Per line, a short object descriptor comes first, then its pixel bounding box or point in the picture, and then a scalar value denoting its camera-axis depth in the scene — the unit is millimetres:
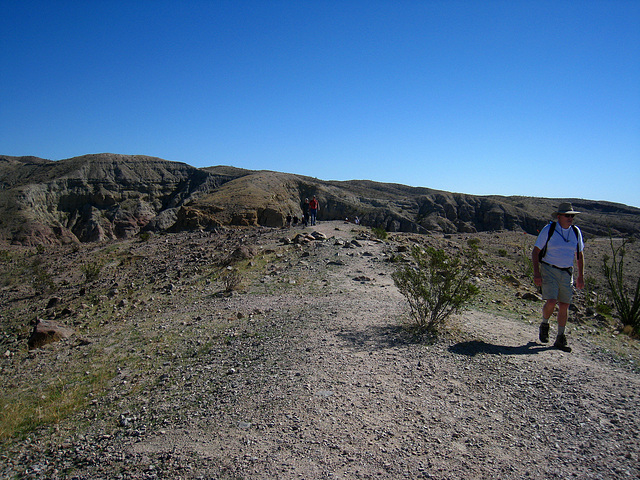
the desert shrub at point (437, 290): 5711
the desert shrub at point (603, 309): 8211
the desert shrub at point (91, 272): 12453
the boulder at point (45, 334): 7129
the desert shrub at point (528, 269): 12406
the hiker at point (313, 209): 18062
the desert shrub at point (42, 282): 12172
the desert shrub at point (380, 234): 14673
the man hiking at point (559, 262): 5242
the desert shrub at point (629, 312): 8008
